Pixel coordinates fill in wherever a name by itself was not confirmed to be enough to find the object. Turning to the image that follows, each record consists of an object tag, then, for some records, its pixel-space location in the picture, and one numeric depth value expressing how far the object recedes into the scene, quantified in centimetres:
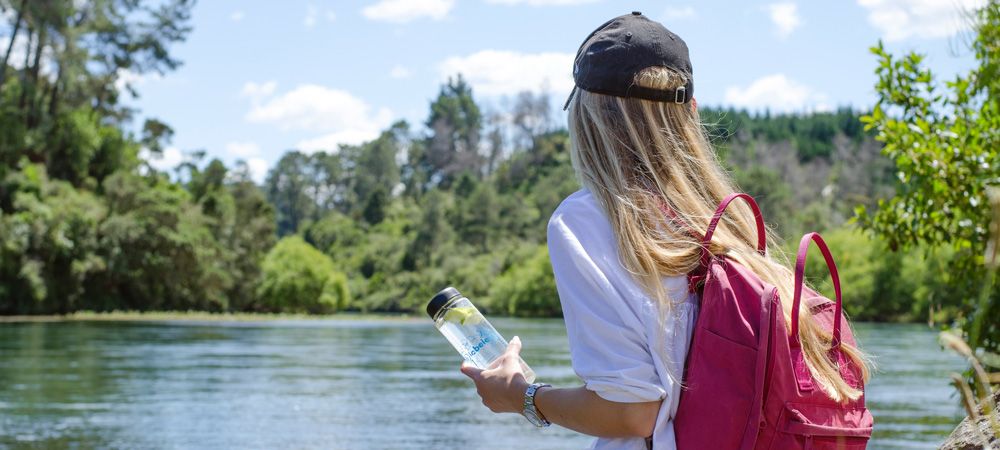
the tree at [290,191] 11606
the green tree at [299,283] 6169
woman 173
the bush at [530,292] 6562
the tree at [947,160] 597
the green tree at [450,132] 11650
